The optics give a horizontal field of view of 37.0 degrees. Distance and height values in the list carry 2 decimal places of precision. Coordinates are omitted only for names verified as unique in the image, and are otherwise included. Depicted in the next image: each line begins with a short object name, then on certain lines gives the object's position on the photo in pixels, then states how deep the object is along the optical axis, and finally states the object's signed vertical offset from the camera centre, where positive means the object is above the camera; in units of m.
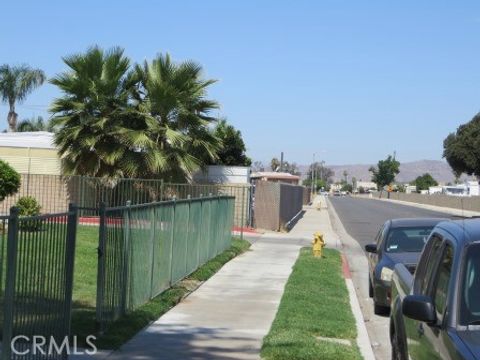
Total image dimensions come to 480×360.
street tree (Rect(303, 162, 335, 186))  168.05 +2.31
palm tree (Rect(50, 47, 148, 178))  26.19 +2.38
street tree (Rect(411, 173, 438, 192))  170.50 +3.17
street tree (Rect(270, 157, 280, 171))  118.66 +4.37
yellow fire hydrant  18.47 -1.39
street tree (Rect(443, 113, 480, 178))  72.75 +4.99
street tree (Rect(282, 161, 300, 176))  128.09 +4.33
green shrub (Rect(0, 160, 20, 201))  19.73 -0.04
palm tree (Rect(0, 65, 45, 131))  49.81 +6.72
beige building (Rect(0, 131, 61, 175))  30.00 +0.92
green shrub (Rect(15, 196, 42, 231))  21.13 -0.80
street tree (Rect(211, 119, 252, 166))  41.47 +2.46
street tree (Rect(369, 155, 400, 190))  167.25 +5.43
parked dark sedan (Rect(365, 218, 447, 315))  10.76 -0.91
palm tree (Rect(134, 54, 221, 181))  26.62 +2.69
